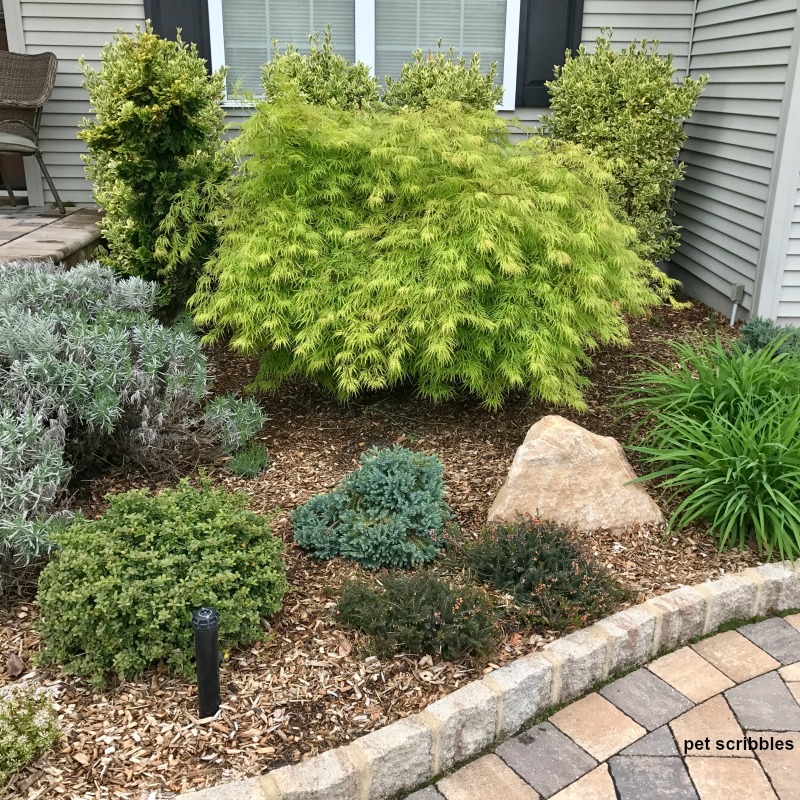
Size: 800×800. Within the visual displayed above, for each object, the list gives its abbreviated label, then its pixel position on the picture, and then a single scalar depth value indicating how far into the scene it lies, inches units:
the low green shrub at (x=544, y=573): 107.9
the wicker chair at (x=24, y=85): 237.3
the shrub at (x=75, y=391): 114.3
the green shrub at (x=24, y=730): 81.0
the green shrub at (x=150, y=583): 94.7
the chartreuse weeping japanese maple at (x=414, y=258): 146.2
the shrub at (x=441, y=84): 221.5
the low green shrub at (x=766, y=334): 181.6
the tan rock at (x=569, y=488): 128.6
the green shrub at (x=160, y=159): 173.0
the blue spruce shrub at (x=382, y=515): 118.1
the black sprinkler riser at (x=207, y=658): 84.4
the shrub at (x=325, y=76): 214.2
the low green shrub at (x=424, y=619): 100.2
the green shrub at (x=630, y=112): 223.6
